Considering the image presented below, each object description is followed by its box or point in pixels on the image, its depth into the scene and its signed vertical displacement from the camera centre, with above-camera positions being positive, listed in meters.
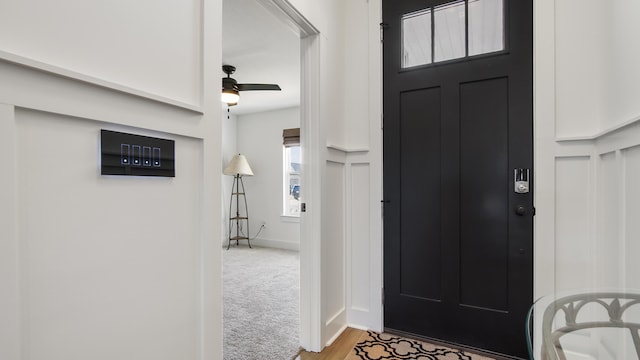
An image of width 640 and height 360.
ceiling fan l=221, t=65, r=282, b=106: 3.11 +0.96
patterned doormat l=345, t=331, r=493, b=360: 1.89 -1.09
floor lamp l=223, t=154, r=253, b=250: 5.19 -0.21
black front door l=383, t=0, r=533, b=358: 1.88 +0.06
